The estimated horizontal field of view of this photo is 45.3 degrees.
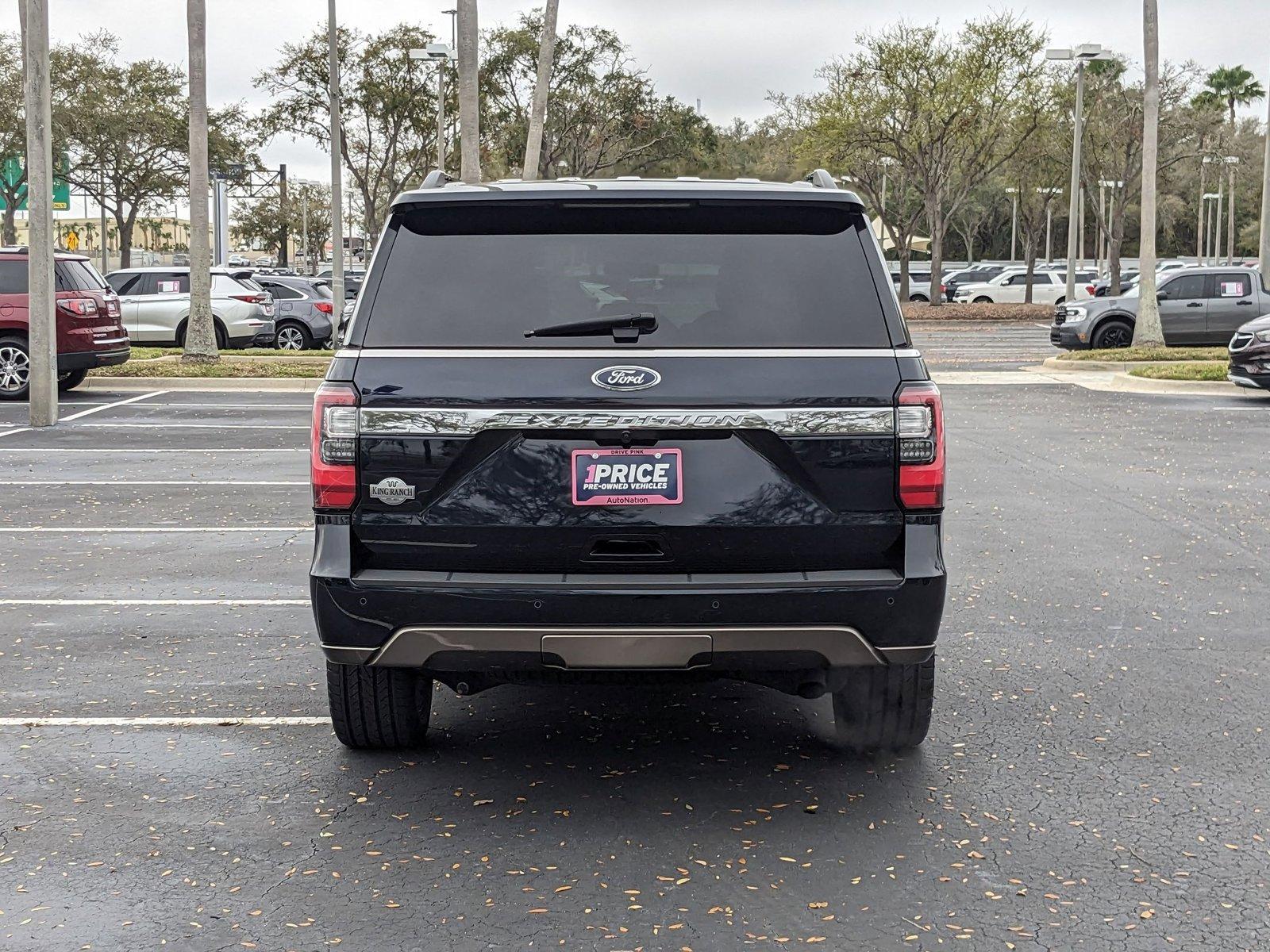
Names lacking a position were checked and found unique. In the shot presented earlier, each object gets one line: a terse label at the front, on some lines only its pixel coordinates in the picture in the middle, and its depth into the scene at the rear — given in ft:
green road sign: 161.27
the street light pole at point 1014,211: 226.25
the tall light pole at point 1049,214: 195.46
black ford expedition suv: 14.83
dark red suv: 63.21
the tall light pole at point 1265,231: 94.32
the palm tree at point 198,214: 79.61
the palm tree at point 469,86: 87.25
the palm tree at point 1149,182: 84.43
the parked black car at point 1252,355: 64.23
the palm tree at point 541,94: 102.42
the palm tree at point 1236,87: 263.49
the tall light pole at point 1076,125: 127.85
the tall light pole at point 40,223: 55.11
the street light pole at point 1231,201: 181.47
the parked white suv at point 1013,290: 177.06
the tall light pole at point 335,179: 109.09
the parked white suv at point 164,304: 94.17
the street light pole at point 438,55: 120.35
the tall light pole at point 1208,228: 245.69
